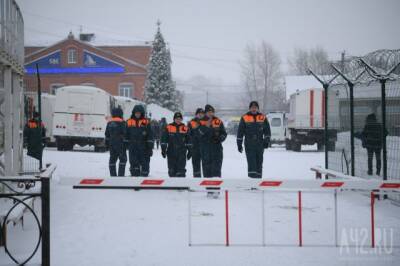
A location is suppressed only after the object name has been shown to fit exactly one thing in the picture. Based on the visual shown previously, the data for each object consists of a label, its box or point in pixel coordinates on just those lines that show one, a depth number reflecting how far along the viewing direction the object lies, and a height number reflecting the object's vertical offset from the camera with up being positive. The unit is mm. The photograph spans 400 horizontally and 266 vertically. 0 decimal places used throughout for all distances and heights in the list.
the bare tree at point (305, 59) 95500 +12978
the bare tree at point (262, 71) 94375 +10396
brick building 72000 +8417
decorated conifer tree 66750 +6439
